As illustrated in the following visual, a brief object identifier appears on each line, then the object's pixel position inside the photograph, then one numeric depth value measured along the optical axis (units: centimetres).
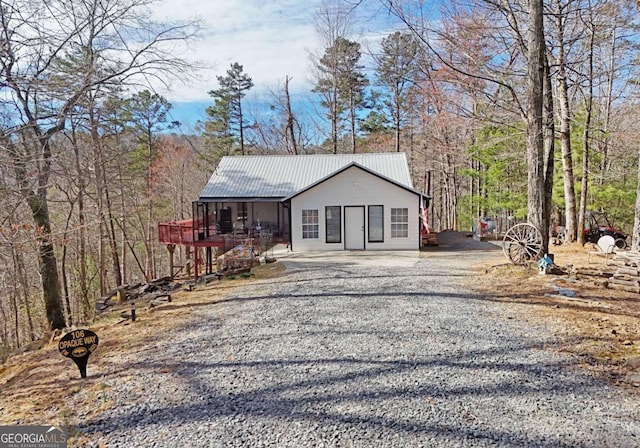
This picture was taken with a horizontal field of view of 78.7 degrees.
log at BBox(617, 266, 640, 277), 741
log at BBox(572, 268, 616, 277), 820
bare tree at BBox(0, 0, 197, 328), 507
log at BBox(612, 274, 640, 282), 733
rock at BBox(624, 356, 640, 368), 427
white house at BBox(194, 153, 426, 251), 1404
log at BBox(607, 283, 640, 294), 710
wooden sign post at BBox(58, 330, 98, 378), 441
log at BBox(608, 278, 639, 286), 724
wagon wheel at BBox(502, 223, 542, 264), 926
